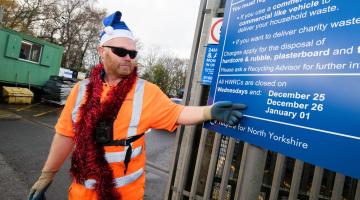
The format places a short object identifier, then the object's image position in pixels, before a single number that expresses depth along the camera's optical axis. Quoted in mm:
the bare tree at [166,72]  60094
